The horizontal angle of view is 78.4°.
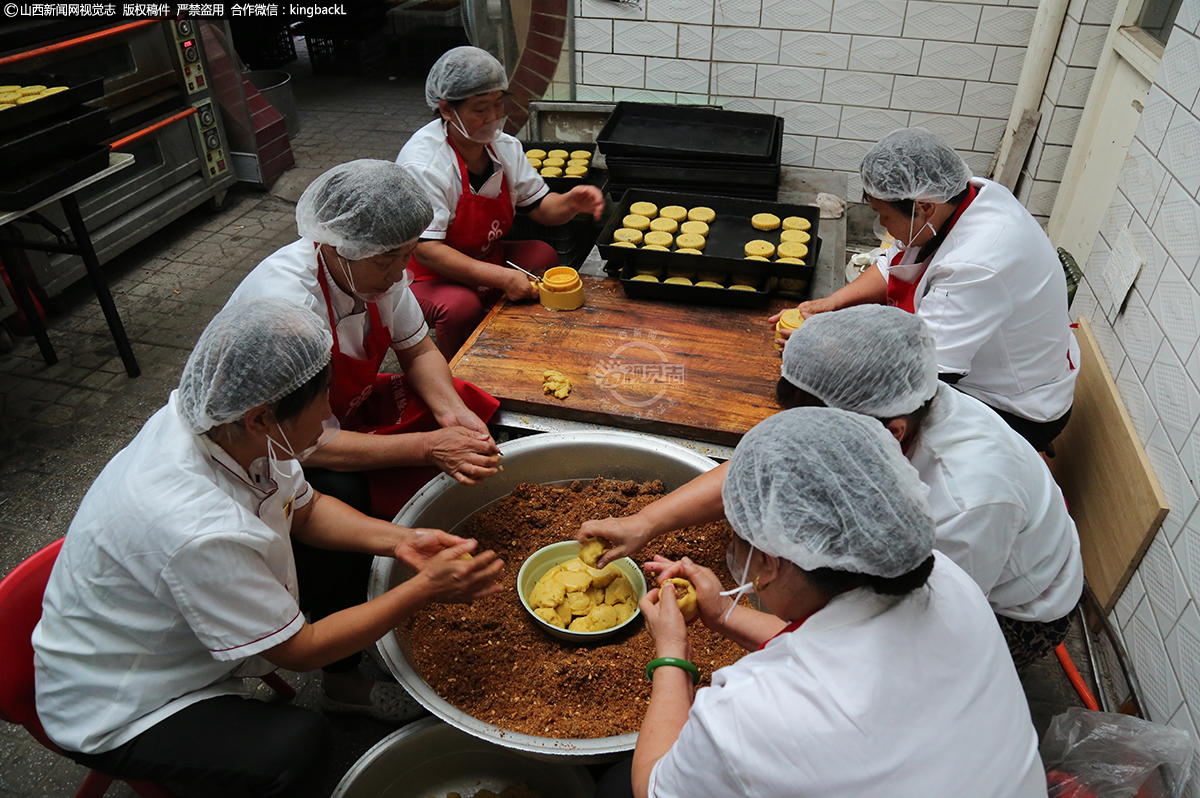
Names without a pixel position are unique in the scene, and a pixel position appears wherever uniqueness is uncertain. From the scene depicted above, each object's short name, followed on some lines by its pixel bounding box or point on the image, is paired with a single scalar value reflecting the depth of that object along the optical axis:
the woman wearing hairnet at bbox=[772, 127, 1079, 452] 2.28
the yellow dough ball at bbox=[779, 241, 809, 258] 3.22
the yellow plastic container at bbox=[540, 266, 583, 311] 3.11
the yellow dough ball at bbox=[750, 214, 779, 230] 3.50
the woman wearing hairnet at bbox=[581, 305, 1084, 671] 1.58
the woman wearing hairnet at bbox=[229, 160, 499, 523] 2.11
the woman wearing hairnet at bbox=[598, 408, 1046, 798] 1.12
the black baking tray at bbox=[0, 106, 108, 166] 3.12
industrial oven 4.42
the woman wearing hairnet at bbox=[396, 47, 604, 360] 3.08
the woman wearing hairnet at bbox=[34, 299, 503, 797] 1.49
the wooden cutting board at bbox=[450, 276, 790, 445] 2.58
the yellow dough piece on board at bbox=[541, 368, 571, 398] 2.65
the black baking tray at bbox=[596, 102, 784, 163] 3.97
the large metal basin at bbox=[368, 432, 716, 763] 2.24
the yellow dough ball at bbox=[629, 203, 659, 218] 3.57
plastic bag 1.89
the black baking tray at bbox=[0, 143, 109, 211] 3.12
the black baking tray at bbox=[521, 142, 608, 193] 4.18
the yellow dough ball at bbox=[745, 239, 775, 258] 3.26
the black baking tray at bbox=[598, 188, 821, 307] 3.13
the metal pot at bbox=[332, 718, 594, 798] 1.90
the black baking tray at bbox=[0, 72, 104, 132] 3.16
